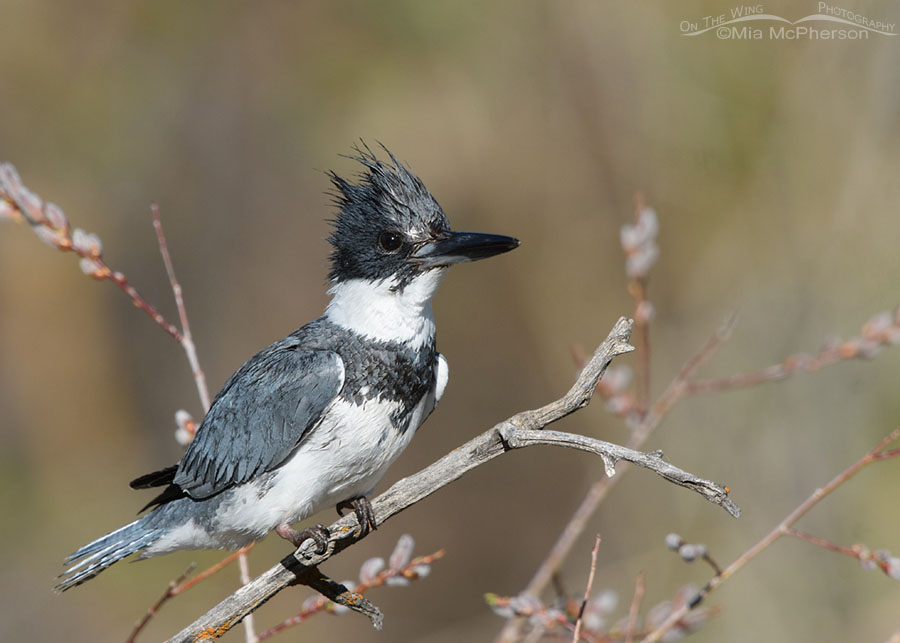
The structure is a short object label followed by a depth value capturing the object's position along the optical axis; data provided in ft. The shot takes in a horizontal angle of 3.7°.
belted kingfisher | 18.99
